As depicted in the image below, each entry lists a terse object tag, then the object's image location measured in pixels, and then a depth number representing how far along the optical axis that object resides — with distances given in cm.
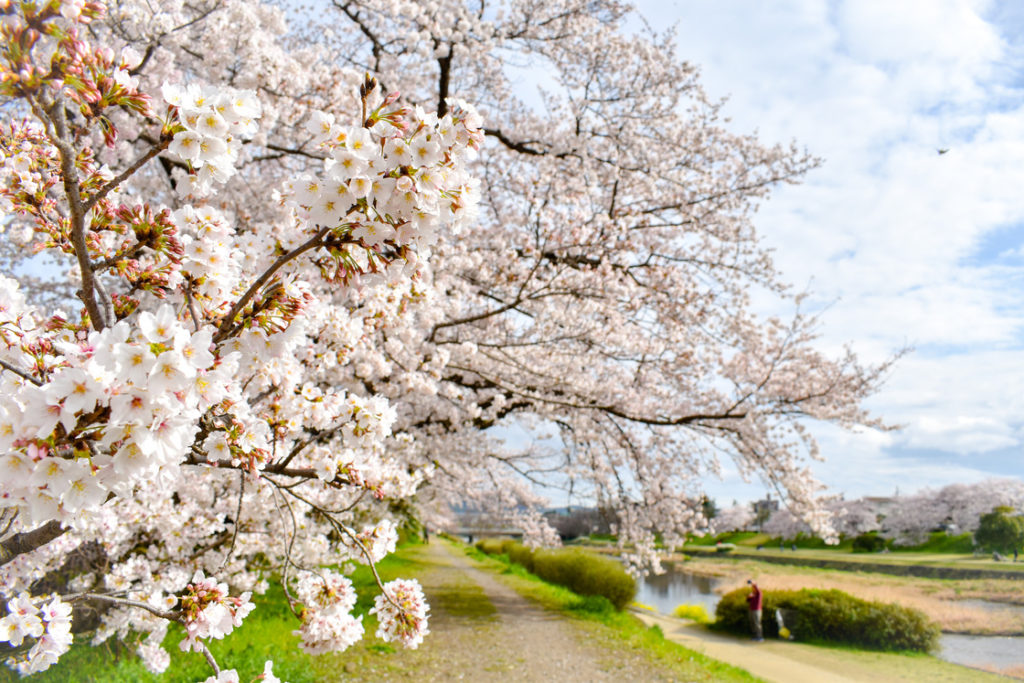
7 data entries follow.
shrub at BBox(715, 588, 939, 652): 1377
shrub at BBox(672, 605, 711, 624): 1677
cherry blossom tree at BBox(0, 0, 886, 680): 140
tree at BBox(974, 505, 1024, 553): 3228
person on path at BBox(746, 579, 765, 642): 1364
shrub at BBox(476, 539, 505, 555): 3253
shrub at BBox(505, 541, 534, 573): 2218
